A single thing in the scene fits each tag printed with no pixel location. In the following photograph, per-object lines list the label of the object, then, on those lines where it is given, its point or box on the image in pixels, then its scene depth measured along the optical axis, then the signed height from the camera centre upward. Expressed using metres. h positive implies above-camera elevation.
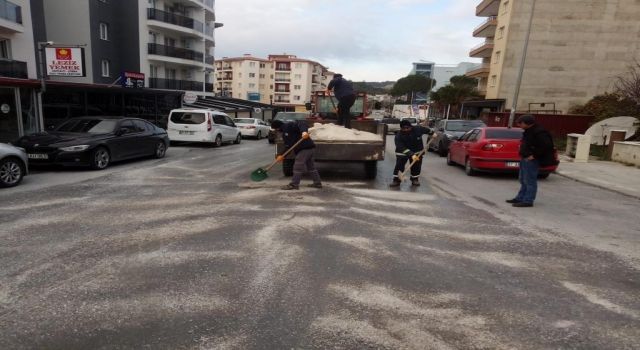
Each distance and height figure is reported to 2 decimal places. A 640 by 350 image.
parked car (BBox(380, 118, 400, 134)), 33.97 -1.74
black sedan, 9.65 -1.49
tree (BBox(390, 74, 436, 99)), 95.44 +4.72
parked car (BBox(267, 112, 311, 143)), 21.00 -1.01
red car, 10.26 -1.01
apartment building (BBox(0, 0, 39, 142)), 12.80 +0.42
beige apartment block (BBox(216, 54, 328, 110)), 95.44 +4.09
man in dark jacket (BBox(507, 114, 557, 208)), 7.16 -0.70
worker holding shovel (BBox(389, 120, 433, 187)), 9.12 -0.88
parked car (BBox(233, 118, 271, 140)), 23.88 -1.93
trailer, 8.90 -1.06
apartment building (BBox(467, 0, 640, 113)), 33.53 +5.61
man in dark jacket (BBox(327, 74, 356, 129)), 11.11 +0.13
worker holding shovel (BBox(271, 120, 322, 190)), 8.12 -0.99
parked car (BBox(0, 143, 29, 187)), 7.88 -1.70
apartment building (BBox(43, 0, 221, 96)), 27.62 +3.87
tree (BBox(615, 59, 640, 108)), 18.78 +1.40
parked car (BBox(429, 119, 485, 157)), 15.91 -0.94
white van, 17.22 -1.47
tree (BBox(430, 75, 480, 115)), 47.88 +1.95
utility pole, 19.33 +1.07
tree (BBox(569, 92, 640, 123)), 19.33 +0.68
